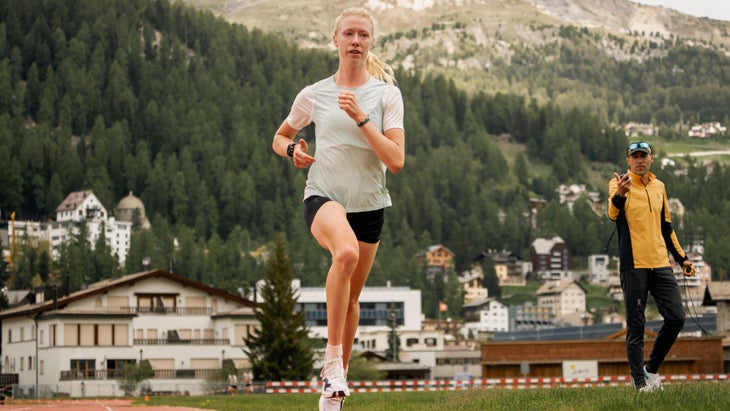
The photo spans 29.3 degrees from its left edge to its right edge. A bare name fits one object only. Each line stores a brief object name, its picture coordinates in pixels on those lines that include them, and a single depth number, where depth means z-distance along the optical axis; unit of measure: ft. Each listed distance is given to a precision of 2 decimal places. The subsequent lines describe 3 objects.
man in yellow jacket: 48.34
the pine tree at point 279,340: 287.07
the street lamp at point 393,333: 520.01
